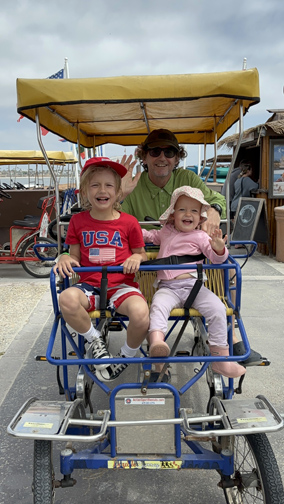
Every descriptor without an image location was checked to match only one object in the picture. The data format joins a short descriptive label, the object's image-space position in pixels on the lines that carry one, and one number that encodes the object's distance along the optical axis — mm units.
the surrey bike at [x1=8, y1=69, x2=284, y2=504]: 1984
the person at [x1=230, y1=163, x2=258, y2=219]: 10081
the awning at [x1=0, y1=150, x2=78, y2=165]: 9773
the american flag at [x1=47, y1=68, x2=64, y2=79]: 12299
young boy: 2496
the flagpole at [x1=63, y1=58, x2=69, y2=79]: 13177
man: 3756
